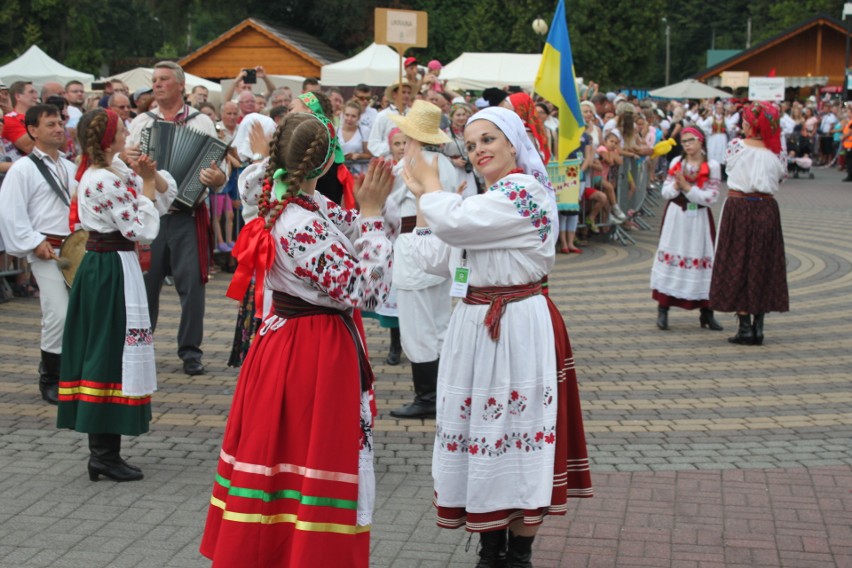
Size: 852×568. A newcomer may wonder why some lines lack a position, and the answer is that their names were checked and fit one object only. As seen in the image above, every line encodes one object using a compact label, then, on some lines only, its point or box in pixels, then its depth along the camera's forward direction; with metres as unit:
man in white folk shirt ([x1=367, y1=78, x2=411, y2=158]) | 11.30
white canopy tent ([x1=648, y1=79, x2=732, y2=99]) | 40.53
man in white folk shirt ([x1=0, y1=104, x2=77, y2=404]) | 7.42
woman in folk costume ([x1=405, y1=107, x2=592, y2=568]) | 4.48
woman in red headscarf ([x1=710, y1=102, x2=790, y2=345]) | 9.66
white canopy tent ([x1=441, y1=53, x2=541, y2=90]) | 26.00
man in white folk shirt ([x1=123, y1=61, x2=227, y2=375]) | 8.18
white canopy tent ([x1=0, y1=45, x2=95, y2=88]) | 26.14
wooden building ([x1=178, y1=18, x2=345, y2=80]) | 40.84
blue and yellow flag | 9.62
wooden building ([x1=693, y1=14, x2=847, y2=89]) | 52.59
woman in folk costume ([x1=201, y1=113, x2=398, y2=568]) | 4.20
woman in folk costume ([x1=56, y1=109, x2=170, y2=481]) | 6.00
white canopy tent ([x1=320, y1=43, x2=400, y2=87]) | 25.16
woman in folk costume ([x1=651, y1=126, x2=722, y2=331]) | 10.30
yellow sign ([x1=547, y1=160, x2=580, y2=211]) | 14.70
